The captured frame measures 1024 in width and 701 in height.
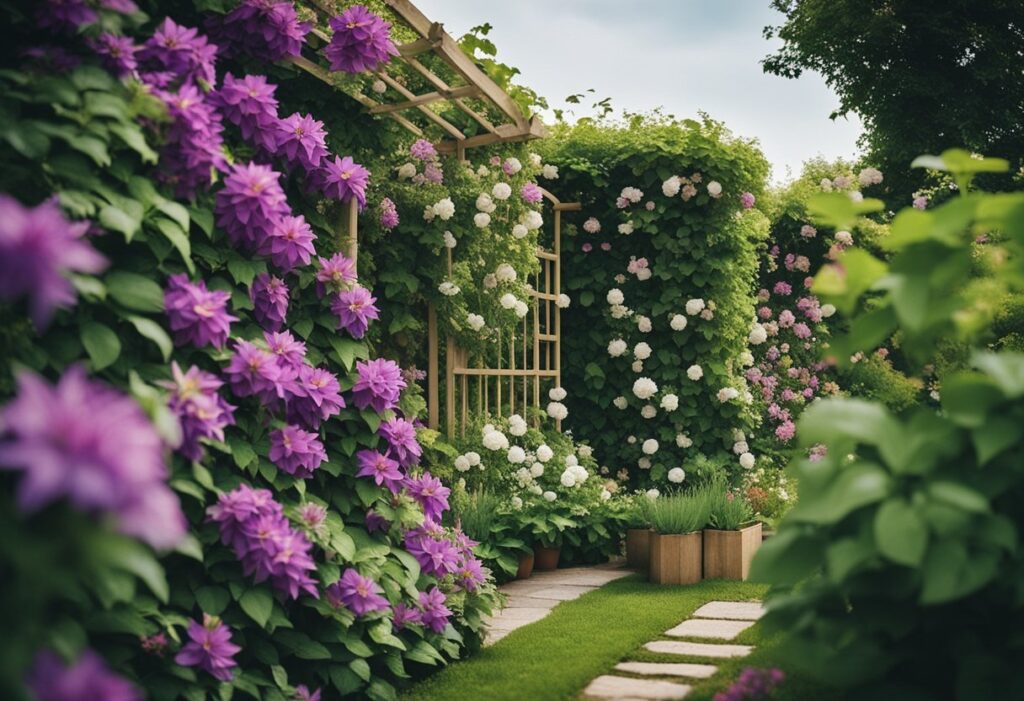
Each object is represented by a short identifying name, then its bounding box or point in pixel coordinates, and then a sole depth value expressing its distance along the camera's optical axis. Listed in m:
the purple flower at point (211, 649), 2.21
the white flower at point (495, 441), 5.27
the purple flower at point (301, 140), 2.77
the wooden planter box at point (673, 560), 4.91
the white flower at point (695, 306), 6.43
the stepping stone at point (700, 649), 3.29
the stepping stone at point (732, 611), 3.99
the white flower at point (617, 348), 6.58
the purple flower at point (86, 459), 0.87
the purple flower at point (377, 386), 2.92
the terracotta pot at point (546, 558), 5.33
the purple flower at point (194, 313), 2.22
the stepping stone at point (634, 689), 2.78
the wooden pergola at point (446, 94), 3.56
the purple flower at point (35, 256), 0.95
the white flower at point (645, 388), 6.45
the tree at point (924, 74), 10.17
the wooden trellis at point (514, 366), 5.26
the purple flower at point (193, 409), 2.03
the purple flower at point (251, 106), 2.58
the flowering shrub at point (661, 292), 6.54
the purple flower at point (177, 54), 2.31
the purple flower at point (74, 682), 0.93
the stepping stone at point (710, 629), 3.64
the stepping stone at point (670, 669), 3.03
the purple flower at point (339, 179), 2.99
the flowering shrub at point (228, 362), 1.98
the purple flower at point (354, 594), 2.68
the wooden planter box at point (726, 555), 4.98
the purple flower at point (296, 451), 2.56
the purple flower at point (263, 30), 2.71
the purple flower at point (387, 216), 4.09
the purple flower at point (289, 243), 2.59
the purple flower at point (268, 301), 2.62
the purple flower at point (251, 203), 2.42
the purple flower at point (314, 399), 2.63
